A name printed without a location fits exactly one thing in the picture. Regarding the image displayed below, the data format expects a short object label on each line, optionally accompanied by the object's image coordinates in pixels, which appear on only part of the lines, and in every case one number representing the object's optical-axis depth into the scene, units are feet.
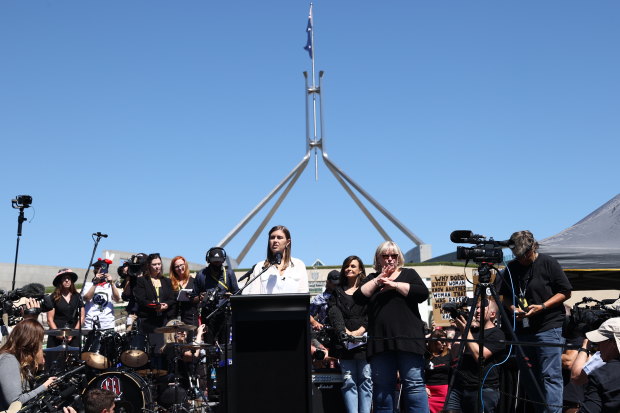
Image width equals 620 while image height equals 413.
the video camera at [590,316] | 18.30
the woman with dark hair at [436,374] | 25.94
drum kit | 25.79
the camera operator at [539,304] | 19.34
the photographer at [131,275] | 30.86
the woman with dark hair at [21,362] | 16.60
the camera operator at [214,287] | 22.54
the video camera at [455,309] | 20.45
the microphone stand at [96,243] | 26.39
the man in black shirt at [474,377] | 20.07
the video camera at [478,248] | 18.84
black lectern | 13.05
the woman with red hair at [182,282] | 29.91
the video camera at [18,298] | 23.68
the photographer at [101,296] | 32.83
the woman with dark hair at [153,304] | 30.17
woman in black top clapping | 18.03
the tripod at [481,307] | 17.48
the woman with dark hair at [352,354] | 22.09
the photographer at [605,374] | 13.66
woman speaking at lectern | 20.72
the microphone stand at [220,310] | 13.26
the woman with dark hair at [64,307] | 31.86
